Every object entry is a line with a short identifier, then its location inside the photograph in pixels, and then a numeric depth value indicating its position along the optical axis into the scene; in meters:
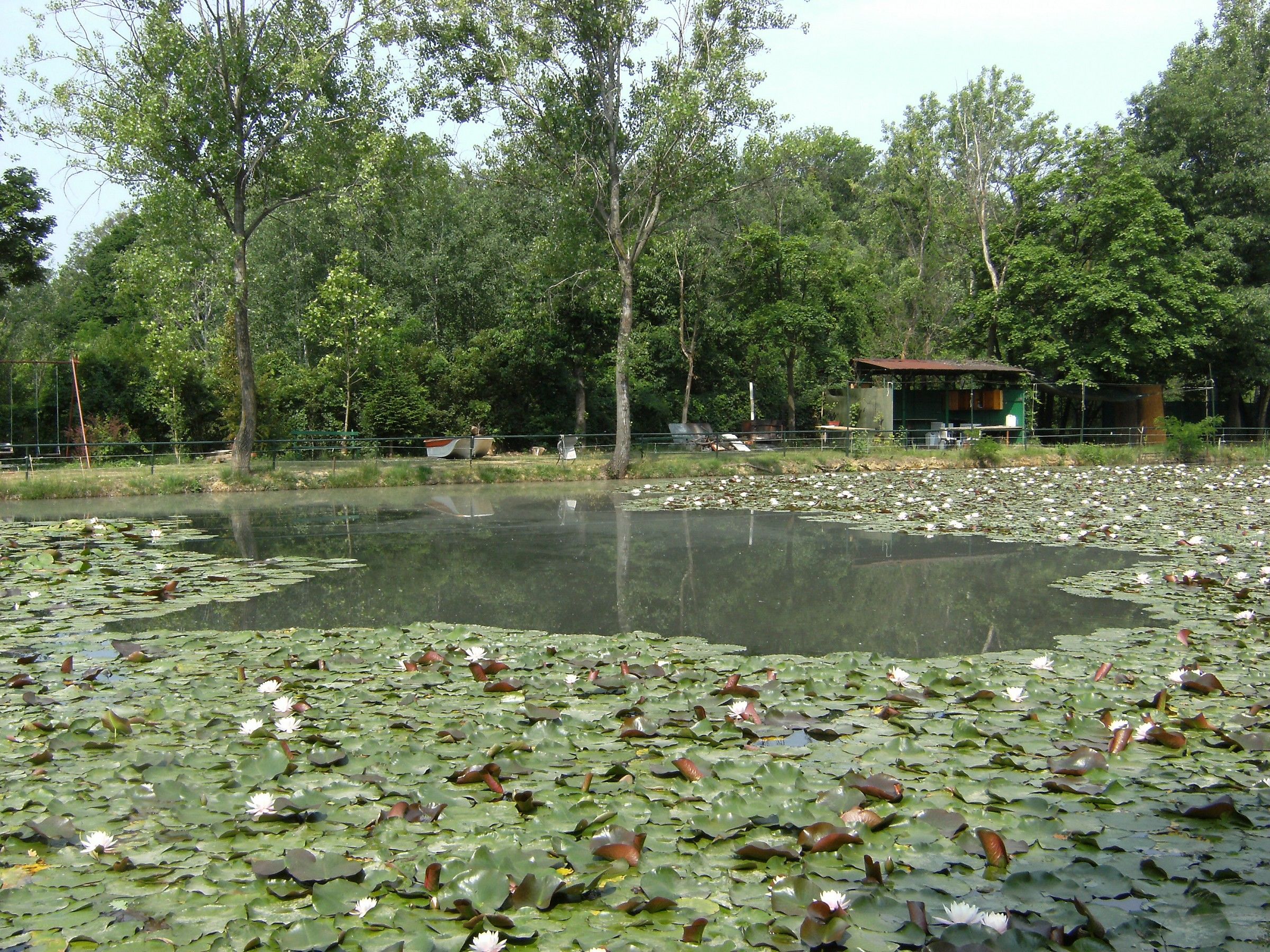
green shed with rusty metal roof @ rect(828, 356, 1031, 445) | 29.78
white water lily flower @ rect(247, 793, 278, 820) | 3.51
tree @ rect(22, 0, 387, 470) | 20.20
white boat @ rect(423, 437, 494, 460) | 25.42
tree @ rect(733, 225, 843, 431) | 29.02
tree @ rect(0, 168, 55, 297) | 22.69
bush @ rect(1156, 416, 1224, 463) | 26.77
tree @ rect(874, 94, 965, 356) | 39.41
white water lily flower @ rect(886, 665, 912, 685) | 5.12
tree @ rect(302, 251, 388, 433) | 23.53
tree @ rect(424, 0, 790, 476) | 22.86
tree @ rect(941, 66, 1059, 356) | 35.19
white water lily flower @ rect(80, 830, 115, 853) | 3.28
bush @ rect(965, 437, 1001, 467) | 25.42
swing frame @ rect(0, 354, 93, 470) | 21.74
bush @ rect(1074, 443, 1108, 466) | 26.14
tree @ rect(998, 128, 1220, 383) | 31.09
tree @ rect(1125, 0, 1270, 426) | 32.16
